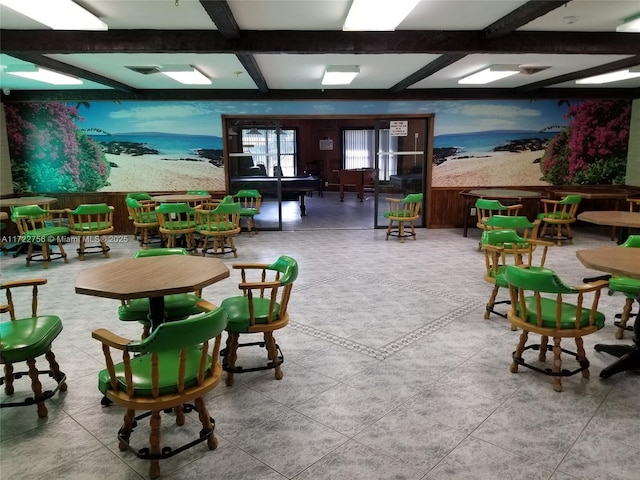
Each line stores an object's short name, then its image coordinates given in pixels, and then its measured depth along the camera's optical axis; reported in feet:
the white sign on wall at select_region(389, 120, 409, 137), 29.04
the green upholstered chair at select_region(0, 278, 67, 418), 8.23
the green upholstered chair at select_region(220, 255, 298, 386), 9.48
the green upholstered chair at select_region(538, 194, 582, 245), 23.17
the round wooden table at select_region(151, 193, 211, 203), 24.26
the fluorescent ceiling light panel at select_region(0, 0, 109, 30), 10.83
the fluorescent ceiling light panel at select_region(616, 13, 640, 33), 13.24
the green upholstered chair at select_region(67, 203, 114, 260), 21.12
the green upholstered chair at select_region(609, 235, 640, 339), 11.62
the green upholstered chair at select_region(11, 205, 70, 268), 20.18
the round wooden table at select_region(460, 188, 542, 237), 24.68
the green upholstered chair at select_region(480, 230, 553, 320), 12.73
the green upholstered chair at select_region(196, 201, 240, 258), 20.88
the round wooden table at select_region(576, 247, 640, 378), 9.35
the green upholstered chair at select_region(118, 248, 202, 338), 9.88
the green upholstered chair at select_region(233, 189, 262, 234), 26.40
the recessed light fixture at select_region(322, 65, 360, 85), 19.67
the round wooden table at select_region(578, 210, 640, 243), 15.55
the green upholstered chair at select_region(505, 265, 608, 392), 8.80
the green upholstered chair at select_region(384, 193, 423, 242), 24.76
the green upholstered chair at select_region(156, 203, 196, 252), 20.27
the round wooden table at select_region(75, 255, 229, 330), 8.08
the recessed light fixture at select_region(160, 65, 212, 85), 19.76
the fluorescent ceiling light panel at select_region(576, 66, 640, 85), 20.92
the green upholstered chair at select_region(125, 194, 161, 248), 23.31
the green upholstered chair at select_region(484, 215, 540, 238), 15.78
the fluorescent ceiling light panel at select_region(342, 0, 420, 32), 11.42
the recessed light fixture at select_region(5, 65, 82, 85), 18.70
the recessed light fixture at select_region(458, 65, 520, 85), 20.06
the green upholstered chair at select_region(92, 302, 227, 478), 6.49
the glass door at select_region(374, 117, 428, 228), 29.09
